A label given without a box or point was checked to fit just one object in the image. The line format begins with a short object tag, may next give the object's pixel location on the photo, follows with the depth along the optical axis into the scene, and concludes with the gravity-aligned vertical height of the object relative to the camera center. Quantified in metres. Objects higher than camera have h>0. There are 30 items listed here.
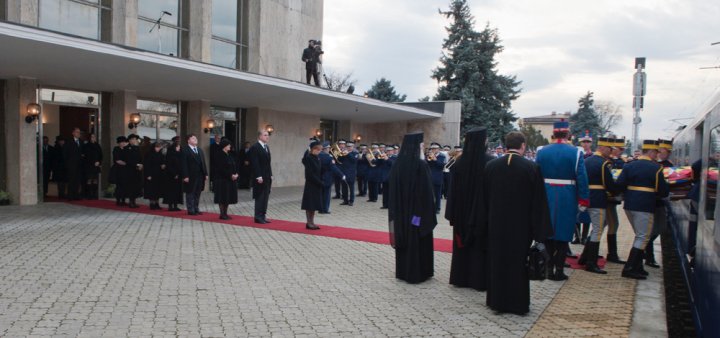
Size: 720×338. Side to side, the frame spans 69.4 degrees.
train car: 3.92 -0.65
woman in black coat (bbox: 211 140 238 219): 11.85 -0.72
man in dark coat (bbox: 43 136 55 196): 15.29 -0.48
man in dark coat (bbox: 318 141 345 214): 13.32 -0.54
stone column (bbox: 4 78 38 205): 13.55 +0.03
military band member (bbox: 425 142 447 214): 14.93 -0.38
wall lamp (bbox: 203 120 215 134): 19.09 +0.85
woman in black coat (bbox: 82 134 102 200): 14.94 -0.42
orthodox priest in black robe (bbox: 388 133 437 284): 6.65 -0.76
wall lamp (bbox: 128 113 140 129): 16.33 +0.82
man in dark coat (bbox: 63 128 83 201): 14.77 -0.53
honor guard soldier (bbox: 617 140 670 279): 7.31 -0.51
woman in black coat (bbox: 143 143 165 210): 13.36 -0.73
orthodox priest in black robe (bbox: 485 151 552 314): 5.39 -0.75
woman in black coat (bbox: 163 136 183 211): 13.05 -0.78
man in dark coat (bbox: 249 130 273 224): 11.10 -0.55
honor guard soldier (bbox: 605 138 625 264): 8.22 -0.92
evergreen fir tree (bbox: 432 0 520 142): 35.22 +5.40
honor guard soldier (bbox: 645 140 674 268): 8.06 -0.96
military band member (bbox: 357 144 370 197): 17.52 -0.40
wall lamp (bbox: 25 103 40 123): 13.64 +0.82
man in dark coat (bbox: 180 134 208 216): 12.32 -0.58
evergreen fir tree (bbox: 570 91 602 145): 50.91 +4.09
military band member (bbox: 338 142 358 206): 16.60 -0.38
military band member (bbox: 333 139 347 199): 16.84 -1.05
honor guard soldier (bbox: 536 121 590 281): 6.98 -0.39
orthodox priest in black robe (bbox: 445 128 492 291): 6.26 -0.69
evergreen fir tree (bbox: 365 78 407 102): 53.62 +6.40
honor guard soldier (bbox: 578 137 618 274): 7.62 -0.58
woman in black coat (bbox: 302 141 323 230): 10.73 -0.72
